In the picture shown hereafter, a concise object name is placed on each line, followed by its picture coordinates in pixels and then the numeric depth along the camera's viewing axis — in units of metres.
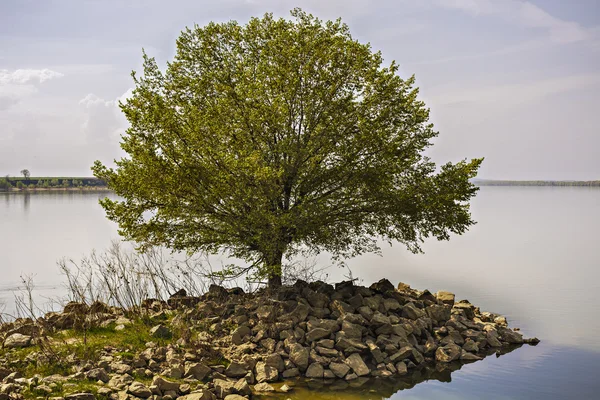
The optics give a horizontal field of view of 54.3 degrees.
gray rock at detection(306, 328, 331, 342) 17.19
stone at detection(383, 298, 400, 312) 19.58
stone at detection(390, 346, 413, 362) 17.22
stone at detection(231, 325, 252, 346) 17.27
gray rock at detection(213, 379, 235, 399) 14.27
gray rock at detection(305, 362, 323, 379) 16.03
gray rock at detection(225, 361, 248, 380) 15.50
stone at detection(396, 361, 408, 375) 16.85
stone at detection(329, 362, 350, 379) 16.19
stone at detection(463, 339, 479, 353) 18.91
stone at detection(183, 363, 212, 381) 15.07
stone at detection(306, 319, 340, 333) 17.61
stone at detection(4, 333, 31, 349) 16.02
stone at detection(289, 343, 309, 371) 16.27
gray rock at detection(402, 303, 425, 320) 19.42
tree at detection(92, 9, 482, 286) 18.92
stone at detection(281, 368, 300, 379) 15.94
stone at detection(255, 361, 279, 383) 15.53
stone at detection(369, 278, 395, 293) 21.03
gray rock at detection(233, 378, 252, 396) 14.43
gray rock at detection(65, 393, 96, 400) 12.80
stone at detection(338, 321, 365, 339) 17.45
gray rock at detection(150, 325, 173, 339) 17.27
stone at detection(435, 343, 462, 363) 17.97
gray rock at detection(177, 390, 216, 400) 13.53
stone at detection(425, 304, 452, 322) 20.16
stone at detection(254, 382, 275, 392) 14.96
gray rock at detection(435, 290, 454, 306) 23.09
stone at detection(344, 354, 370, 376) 16.35
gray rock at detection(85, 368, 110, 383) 14.09
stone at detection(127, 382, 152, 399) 13.54
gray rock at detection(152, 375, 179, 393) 13.89
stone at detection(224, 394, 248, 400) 14.01
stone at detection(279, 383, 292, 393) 14.98
